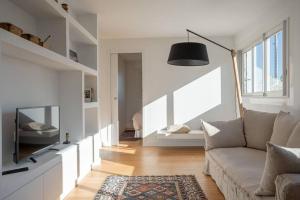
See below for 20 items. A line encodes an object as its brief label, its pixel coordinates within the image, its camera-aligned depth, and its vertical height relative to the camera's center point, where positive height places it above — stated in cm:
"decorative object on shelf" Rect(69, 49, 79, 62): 279 +65
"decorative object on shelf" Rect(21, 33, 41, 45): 172 +56
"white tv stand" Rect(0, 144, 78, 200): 140 -63
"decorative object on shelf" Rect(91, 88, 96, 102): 332 +10
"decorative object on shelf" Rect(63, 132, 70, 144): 257 -50
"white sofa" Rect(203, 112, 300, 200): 114 -62
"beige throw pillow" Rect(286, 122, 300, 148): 170 -34
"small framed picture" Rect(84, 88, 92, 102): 327 +12
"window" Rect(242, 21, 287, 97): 278 +57
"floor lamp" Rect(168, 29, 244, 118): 222 +54
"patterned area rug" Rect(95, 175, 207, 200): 218 -103
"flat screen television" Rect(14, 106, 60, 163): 171 -28
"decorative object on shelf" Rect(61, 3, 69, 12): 247 +116
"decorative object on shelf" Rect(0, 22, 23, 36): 150 +56
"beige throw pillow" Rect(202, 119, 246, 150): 259 -45
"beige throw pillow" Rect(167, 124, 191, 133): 403 -57
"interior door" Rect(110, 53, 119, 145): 452 +11
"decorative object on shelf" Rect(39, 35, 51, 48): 223 +71
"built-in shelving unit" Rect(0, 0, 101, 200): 176 +31
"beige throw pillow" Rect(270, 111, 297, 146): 197 -29
